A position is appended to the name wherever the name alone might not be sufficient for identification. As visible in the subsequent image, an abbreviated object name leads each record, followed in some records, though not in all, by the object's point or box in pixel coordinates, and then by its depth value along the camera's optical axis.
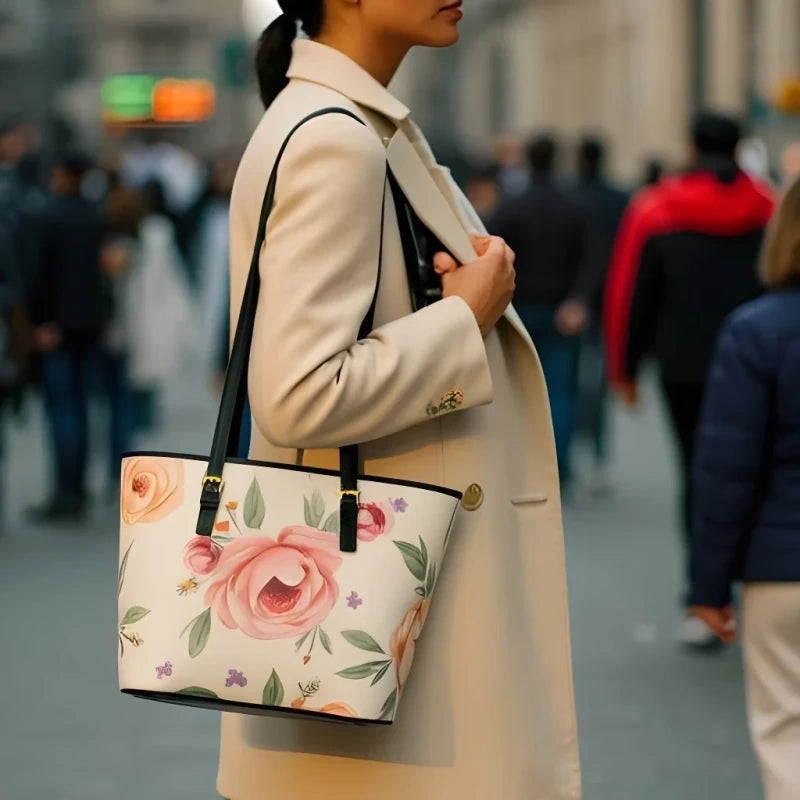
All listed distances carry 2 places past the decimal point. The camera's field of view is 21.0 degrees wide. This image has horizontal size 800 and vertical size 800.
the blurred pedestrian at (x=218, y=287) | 13.75
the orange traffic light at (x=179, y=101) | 56.88
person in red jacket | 8.45
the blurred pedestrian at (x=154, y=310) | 12.96
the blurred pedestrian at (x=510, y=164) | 17.06
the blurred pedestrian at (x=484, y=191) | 14.98
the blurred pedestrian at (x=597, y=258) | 12.19
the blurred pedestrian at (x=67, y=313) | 11.89
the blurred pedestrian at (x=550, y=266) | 11.84
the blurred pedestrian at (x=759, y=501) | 4.48
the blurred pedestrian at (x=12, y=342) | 10.11
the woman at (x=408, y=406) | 2.69
